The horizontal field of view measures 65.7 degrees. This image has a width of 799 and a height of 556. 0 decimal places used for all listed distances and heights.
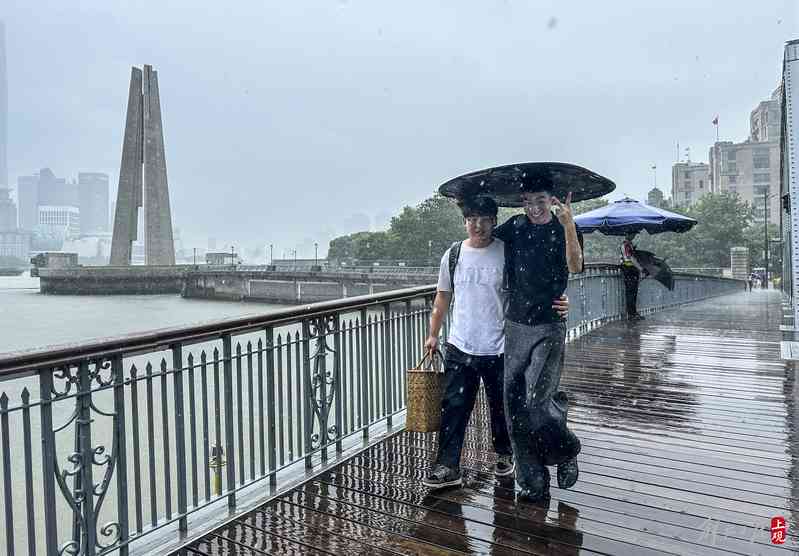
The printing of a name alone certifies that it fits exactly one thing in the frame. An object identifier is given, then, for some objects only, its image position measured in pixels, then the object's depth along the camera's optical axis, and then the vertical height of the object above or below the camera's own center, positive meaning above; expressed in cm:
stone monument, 7712 +1024
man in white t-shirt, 344 -44
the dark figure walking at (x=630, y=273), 1195 -42
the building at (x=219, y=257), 11686 +45
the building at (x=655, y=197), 11117 +1028
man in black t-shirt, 317 -33
